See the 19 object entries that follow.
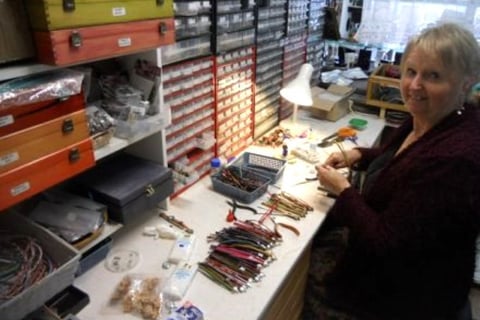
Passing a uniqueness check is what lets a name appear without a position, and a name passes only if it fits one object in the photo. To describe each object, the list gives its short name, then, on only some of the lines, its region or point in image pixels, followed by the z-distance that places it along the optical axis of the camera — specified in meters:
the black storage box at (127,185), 1.10
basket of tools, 1.43
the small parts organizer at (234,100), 1.59
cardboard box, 2.21
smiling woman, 0.98
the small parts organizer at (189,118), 1.34
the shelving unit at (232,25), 1.45
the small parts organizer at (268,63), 1.80
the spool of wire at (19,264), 0.81
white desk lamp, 1.85
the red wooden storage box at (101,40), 0.77
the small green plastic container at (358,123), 2.15
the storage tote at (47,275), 0.76
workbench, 0.98
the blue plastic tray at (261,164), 1.59
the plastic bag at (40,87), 0.72
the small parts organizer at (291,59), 2.11
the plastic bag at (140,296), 0.95
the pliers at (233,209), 1.32
